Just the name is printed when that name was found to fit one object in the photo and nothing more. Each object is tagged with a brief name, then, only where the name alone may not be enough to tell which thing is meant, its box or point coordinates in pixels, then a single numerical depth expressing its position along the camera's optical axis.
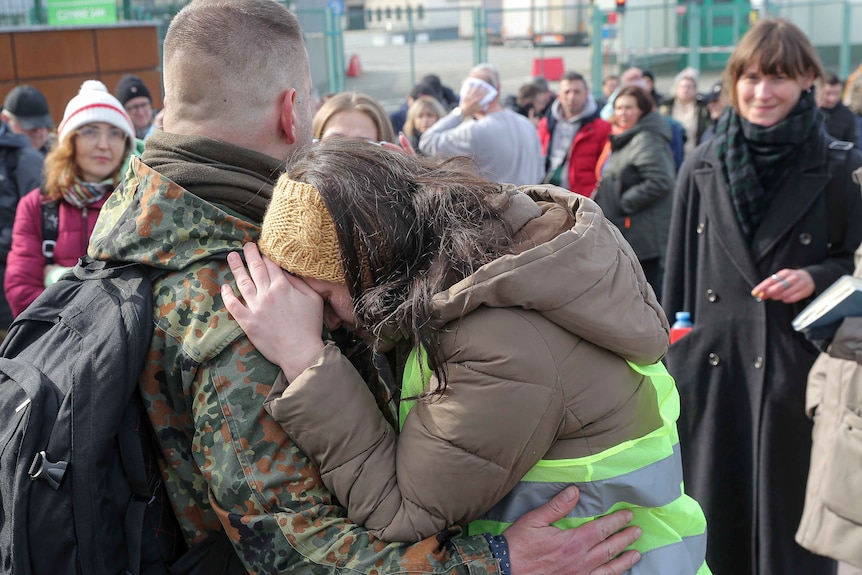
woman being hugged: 1.59
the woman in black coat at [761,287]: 3.54
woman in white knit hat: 4.38
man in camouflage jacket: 1.64
